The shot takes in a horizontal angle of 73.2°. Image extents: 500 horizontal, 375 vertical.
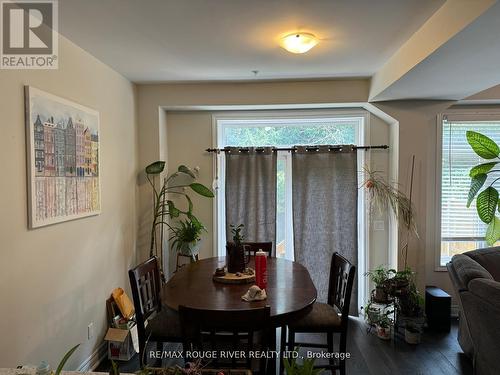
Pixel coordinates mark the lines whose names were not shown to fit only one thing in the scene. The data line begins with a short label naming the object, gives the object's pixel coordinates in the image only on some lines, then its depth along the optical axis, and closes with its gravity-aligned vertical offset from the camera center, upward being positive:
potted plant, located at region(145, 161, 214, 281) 3.40 -0.15
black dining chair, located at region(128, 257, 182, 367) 2.10 -0.89
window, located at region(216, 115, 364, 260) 3.82 +0.48
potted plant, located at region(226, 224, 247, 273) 2.38 -0.54
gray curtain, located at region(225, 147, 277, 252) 3.71 -0.09
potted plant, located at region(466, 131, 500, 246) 3.23 -0.09
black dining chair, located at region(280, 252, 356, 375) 2.20 -0.95
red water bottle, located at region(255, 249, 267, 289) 2.17 -0.58
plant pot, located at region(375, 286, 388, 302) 3.18 -1.10
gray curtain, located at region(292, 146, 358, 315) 3.63 -0.32
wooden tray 2.22 -0.66
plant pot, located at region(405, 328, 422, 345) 3.04 -1.43
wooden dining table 1.81 -0.69
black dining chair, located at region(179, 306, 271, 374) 1.55 -0.68
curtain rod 3.61 +0.34
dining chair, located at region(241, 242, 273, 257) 3.11 -0.62
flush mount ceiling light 2.28 +0.95
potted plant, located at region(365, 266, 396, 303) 3.17 -1.00
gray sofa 2.10 -0.84
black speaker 3.28 -1.30
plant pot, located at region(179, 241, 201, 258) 3.39 -0.69
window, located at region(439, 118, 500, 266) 3.71 -0.01
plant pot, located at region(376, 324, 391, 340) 3.15 -1.44
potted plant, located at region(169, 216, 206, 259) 3.38 -0.58
